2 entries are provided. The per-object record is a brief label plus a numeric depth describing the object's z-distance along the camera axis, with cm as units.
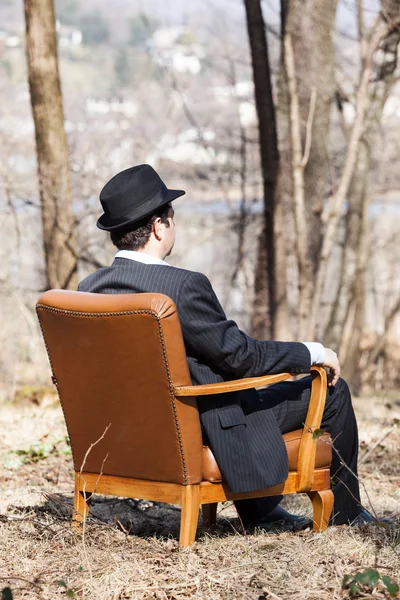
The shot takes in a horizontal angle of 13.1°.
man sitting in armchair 671
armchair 647
